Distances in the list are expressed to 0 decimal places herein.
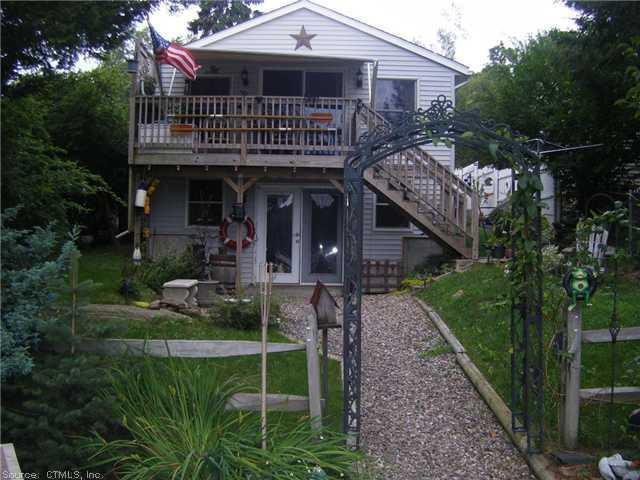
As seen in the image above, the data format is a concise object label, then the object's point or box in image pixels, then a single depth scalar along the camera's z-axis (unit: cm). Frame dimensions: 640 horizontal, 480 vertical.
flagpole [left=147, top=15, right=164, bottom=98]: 1323
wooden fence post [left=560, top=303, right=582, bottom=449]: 481
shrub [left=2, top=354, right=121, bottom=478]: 407
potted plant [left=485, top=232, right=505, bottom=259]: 1247
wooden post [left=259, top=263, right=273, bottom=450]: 424
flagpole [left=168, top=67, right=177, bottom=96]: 1446
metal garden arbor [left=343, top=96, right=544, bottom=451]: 498
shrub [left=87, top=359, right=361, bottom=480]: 381
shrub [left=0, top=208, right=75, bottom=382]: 416
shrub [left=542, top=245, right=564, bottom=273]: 608
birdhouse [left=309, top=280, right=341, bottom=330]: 532
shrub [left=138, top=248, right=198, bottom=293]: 1095
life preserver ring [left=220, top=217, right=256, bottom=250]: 1299
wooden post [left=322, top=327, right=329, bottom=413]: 516
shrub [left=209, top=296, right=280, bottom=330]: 854
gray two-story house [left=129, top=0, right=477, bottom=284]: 1226
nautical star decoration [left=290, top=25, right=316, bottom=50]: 1444
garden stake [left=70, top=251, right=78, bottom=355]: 449
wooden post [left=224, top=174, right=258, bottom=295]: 1241
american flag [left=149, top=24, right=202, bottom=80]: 1165
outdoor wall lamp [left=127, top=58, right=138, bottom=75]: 1218
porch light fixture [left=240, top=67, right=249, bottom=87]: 1420
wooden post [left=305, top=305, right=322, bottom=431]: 482
